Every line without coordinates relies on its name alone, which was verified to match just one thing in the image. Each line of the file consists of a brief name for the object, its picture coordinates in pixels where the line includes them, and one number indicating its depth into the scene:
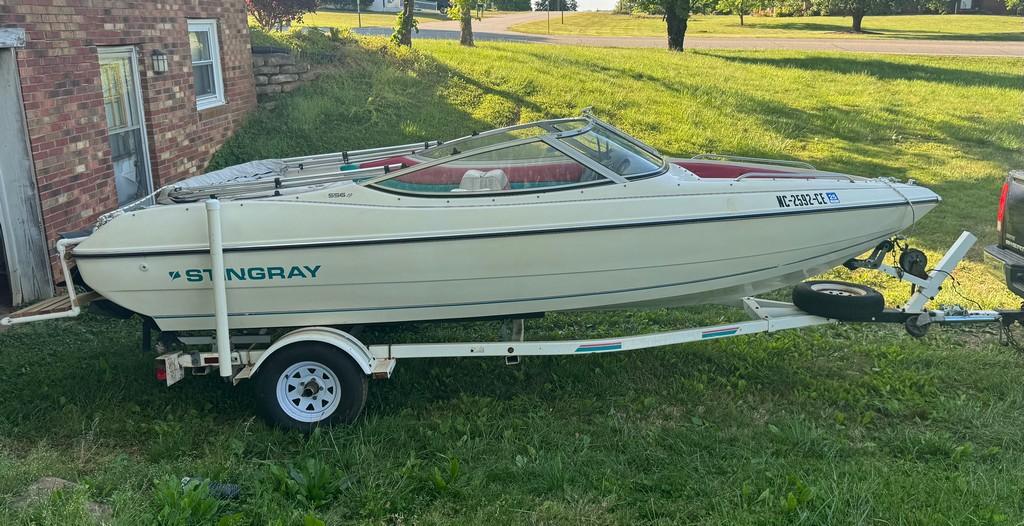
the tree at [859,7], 31.70
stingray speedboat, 4.66
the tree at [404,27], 15.01
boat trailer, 4.72
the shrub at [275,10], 20.44
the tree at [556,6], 51.89
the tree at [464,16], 14.66
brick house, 6.55
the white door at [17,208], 6.44
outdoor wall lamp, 8.48
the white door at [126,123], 8.00
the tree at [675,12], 18.30
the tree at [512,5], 53.25
